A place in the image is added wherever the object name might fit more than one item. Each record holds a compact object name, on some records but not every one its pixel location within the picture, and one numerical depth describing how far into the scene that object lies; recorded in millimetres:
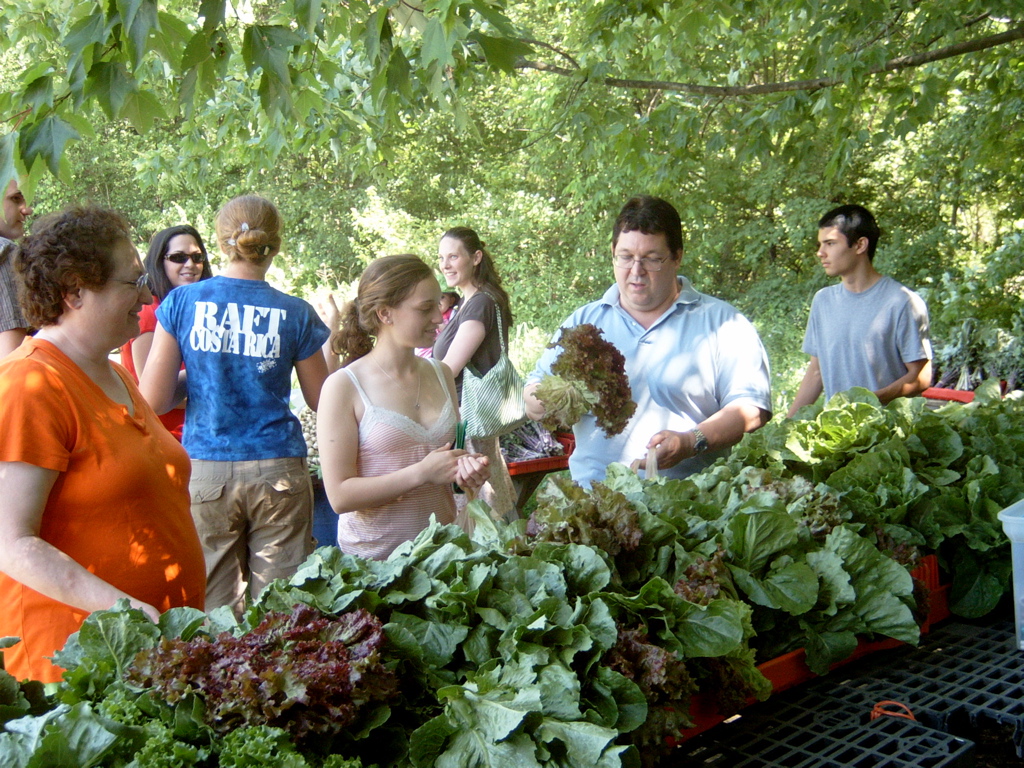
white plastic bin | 2172
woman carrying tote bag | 4391
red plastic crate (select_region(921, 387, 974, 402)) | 6090
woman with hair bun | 3447
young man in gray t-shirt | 4684
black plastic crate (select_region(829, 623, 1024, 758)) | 1869
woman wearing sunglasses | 4148
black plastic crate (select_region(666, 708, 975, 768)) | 1652
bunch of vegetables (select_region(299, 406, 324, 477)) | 4977
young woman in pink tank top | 2994
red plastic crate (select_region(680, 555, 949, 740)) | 1788
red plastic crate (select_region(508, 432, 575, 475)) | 5402
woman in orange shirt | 2008
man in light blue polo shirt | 3217
